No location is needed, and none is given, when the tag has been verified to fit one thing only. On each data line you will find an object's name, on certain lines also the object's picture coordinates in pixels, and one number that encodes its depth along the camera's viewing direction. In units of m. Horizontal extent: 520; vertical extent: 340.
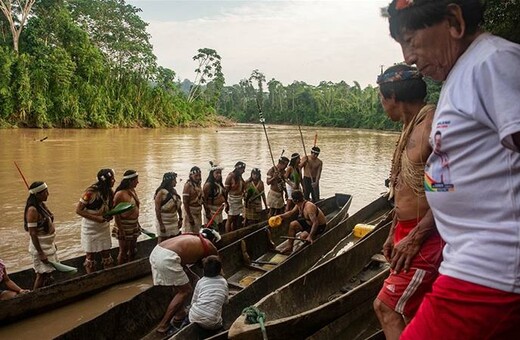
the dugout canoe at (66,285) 4.70
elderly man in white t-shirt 1.05
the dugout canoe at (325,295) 2.96
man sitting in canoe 6.81
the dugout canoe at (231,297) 3.96
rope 2.82
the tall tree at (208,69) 55.97
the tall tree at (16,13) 32.06
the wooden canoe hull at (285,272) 4.40
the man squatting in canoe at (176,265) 4.49
